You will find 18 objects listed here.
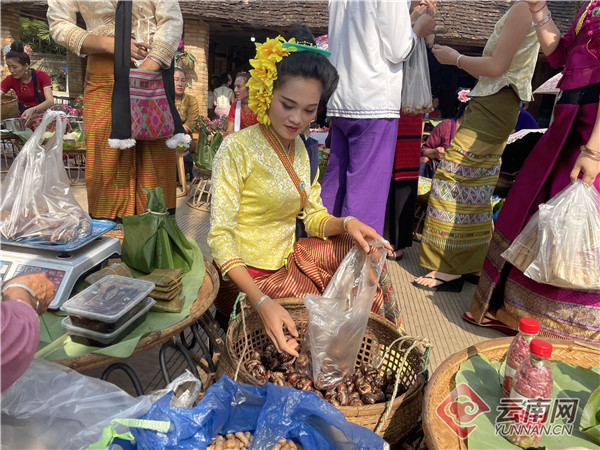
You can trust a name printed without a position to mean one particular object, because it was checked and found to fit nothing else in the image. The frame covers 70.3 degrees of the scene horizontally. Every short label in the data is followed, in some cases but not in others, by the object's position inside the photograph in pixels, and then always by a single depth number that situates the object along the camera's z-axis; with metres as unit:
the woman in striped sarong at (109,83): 2.59
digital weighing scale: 1.56
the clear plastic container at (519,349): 1.31
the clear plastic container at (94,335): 1.36
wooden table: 1.28
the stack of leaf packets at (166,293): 1.59
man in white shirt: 2.71
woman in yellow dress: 1.77
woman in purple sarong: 2.21
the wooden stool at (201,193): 5.38
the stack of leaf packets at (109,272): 1.64
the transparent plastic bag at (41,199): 1.66
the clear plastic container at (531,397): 1.21
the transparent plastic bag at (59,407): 1.07
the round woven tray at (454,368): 1.21
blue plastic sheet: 1.14
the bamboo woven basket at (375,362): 1.37
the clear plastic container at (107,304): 1.35
